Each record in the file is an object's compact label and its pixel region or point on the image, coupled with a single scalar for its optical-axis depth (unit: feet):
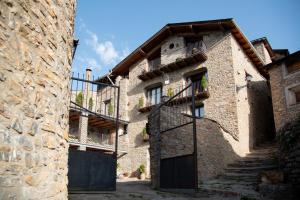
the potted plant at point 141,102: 56.34
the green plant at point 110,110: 60.36
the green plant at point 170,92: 51.05
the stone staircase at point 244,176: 22.38
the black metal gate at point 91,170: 19.06
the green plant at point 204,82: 45.96
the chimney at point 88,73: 72.68
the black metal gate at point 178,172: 19.93
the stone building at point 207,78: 43.50
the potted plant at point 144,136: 52.97
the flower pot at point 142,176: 49.05
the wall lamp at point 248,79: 46.64
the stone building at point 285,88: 39.75
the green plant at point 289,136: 24.90
